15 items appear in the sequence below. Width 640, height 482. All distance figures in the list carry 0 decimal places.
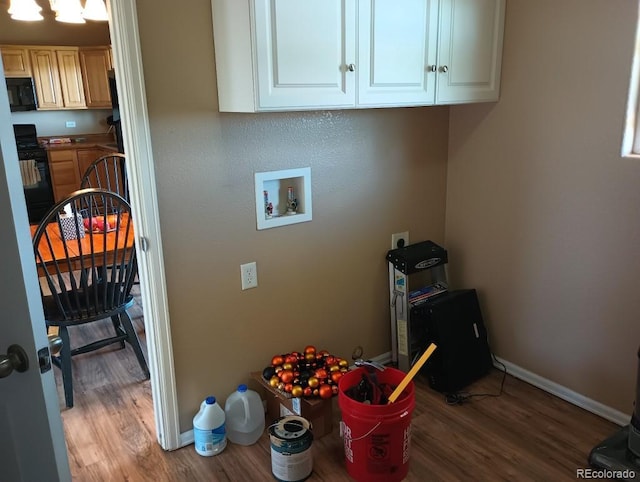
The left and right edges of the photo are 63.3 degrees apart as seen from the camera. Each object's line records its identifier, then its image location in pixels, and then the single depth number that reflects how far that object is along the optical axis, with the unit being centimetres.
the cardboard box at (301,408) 221
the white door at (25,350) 103
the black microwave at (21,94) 628
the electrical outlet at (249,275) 227
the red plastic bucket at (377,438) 194
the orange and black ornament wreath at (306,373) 220
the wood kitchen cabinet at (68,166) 651
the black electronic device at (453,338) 258
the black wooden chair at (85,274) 253
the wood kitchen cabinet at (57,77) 662
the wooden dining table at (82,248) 257
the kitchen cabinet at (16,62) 634
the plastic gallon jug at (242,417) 228
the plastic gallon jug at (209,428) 217
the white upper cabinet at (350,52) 182
